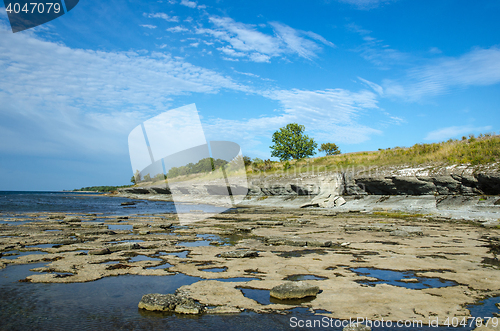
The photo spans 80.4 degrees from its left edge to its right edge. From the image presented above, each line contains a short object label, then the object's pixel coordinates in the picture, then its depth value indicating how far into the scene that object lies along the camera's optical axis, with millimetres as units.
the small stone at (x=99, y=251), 7262
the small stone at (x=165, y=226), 13254
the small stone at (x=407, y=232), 10656
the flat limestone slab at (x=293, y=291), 4418
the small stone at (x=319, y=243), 8825
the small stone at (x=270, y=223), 14684
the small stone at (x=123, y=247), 7823
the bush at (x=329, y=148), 80456
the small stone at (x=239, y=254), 7199
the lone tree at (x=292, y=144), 61438
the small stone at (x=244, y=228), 12621
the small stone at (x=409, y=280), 5324
